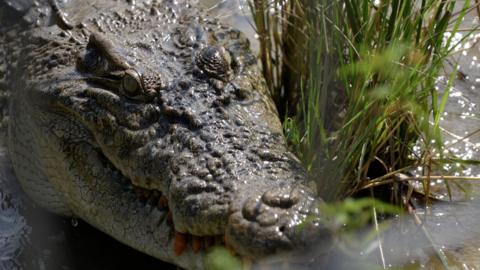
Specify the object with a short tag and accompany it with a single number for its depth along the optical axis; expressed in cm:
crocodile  561
